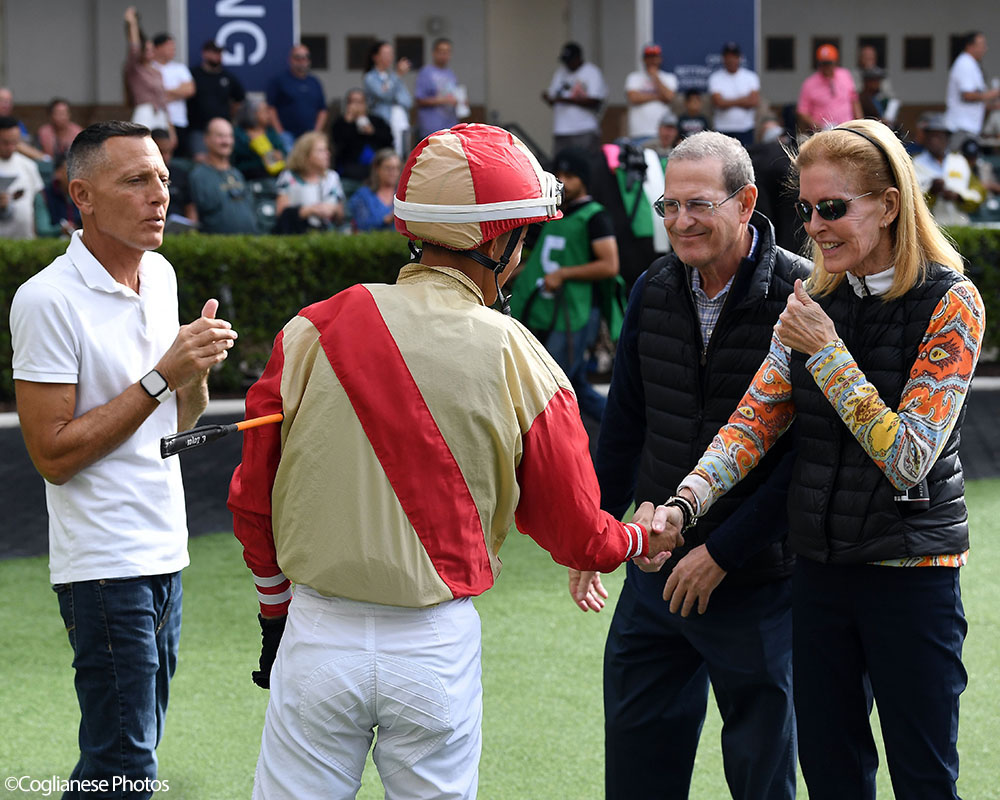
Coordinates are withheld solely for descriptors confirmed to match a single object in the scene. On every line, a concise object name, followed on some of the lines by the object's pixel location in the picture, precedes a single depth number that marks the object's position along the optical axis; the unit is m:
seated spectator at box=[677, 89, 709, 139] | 14.68
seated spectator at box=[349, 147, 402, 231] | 10.76
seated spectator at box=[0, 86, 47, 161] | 11.85
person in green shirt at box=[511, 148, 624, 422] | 8.19
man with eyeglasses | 3.47
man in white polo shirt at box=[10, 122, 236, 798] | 3.39
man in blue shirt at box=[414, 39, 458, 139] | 15.10
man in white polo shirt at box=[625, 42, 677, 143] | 14.86
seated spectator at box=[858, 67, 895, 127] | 15.71
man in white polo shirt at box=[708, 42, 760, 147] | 15.00
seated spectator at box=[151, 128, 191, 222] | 10.70
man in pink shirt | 15.05
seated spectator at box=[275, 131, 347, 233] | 10.79
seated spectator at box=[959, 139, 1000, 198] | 14.99
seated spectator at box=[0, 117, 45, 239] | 10.32
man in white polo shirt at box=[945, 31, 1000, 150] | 15.90
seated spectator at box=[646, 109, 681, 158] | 13.77
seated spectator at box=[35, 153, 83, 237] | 10.62
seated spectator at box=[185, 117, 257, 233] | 10.48
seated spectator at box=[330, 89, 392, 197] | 13.38
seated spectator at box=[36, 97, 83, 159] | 12.77
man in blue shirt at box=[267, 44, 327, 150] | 13.45
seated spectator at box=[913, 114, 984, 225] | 13.27
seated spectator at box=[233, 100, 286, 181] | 12.54
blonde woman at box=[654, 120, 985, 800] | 3.00
